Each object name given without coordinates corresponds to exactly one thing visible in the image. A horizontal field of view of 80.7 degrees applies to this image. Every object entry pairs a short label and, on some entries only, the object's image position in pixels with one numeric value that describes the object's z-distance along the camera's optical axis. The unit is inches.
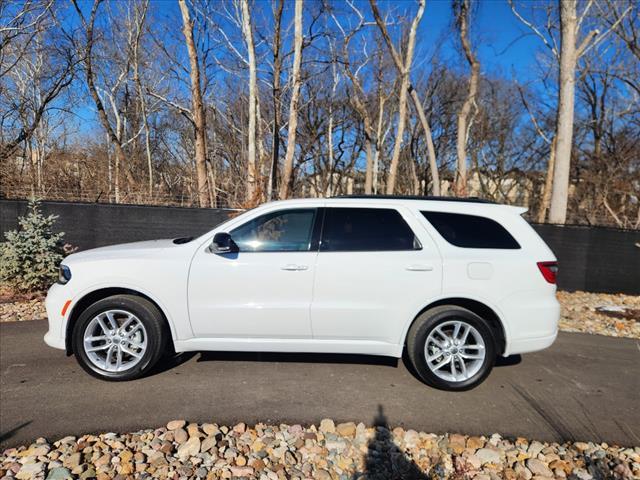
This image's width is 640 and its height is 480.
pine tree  253.6
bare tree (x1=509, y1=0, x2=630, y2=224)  392.5
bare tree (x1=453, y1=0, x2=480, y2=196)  520.1
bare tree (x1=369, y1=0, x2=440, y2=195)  515.1
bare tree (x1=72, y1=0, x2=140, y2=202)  592.7
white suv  135.3
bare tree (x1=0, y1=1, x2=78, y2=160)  442.3
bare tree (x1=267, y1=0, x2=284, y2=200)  527.8
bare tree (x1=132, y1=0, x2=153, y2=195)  671.1
